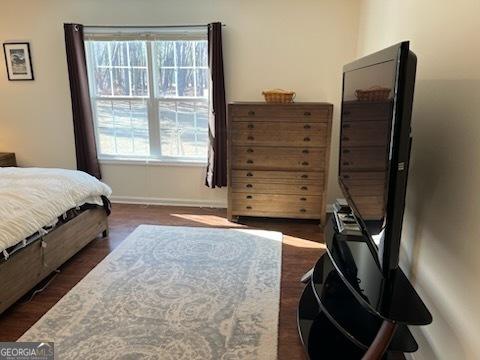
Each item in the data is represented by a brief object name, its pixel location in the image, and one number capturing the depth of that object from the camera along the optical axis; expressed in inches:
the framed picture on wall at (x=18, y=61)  165.2
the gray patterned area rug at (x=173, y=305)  78.2
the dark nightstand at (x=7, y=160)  170.4
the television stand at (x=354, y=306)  55.7
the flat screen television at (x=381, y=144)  51.4
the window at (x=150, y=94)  159.5
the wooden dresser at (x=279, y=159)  138.6
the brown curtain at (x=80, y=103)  156.4
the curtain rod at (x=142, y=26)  154.1
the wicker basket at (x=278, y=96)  142.4
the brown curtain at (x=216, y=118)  149.9
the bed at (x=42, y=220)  88.1
